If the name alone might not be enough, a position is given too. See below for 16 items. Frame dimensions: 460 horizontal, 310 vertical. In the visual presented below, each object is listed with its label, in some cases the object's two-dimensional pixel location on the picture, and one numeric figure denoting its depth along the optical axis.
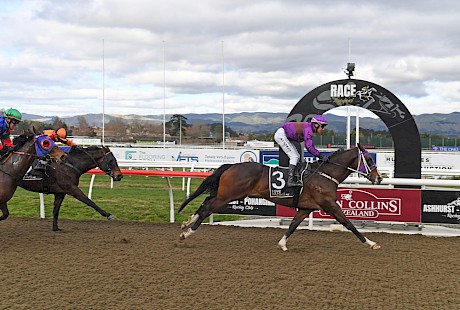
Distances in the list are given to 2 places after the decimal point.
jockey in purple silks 7.24
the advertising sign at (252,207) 9.59
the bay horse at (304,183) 7.33
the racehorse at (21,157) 7.19
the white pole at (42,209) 10.34
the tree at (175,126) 47.48
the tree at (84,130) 47.19
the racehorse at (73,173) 8.55
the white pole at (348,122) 10.22
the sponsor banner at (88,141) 33.53
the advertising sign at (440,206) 8.77
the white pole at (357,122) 11.91
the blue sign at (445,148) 36.16
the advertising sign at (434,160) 19.11
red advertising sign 8.95
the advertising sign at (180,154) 20.96
